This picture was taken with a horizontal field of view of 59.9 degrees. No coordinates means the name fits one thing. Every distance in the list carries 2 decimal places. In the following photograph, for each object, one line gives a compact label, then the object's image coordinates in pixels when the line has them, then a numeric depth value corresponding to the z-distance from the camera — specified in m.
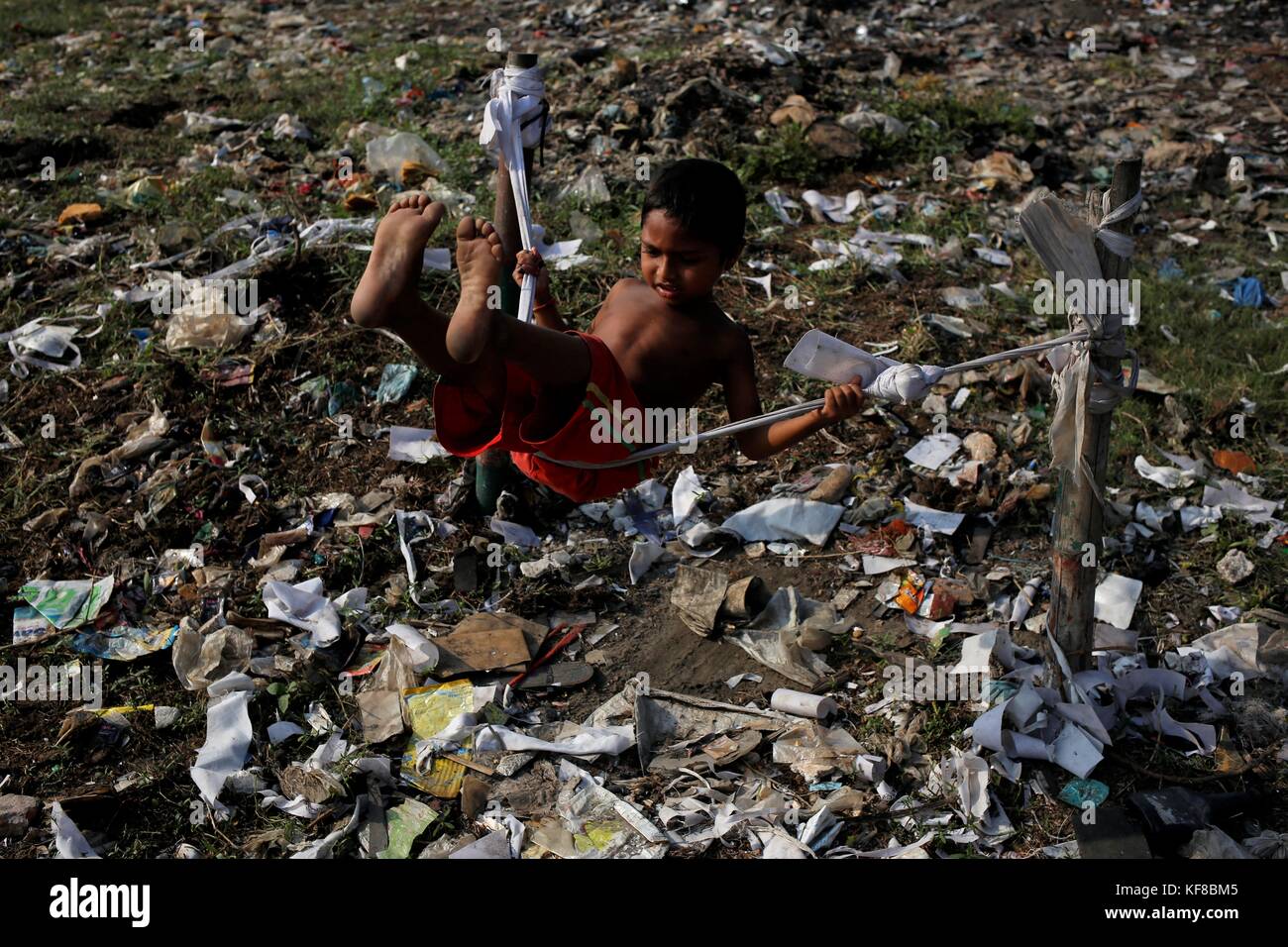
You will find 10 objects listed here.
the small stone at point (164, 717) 2.83
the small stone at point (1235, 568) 3.35
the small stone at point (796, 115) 5.66
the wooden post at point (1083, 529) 2.35
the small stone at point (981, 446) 3.75
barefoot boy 2.28
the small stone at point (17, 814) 2.53
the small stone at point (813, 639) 3.02
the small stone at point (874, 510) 3.53
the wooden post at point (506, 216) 2.92
